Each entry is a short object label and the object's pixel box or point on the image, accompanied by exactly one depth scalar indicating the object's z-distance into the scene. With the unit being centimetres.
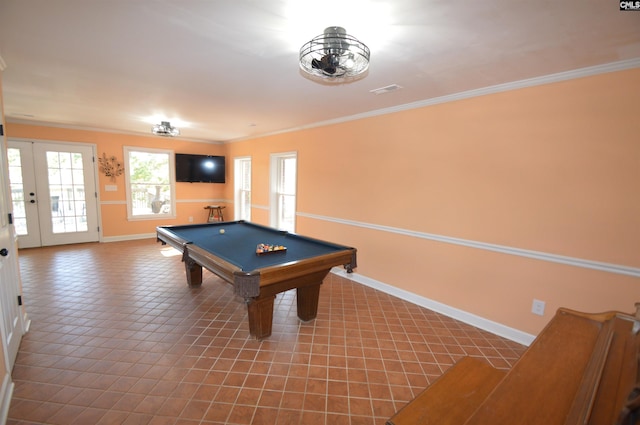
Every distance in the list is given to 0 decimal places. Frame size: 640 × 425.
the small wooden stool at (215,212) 703
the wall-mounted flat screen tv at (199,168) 653
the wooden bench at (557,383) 77
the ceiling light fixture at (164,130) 427
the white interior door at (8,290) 189
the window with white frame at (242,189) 676
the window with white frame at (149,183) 601
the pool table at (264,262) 203
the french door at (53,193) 490
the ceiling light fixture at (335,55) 160
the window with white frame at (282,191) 543
